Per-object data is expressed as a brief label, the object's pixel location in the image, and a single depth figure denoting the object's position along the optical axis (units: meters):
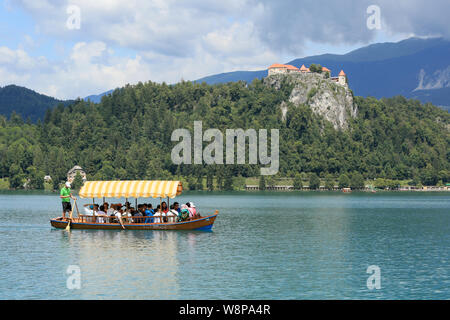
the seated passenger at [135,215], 81.25
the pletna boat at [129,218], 80.06
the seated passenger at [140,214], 81.12
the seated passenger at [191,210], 80.94
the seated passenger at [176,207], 82.12
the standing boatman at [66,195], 80.00
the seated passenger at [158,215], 80.44
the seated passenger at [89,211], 84.25
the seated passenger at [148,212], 81.06
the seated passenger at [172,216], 80.62
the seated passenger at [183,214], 79.88
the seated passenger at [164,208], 81.95
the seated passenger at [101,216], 82.00
